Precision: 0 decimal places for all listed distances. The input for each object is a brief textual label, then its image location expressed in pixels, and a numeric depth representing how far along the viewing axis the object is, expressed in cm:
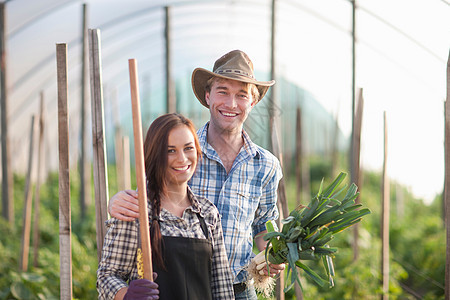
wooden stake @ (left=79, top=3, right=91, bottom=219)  518
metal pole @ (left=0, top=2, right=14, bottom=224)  490
